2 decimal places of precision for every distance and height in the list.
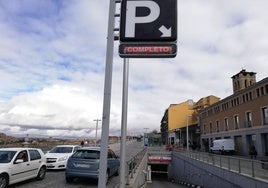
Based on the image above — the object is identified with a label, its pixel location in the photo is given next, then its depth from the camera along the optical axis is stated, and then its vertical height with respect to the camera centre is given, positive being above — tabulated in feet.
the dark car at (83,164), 26.28 -4.38
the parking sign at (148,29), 8.81 +4.77
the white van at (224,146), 88.56 -5.31
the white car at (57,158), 36.51 -4.97
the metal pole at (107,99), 8.10 +1.48
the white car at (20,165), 22.82 -4.34
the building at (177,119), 173.98 +13.72
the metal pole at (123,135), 10.05 -0.10
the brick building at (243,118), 76.95 +8.77
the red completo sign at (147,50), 8.81 +3.80
